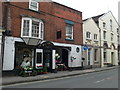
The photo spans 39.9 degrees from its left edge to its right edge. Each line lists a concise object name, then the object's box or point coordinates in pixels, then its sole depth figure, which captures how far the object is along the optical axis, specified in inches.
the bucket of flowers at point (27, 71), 575.3
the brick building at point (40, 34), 585.6
